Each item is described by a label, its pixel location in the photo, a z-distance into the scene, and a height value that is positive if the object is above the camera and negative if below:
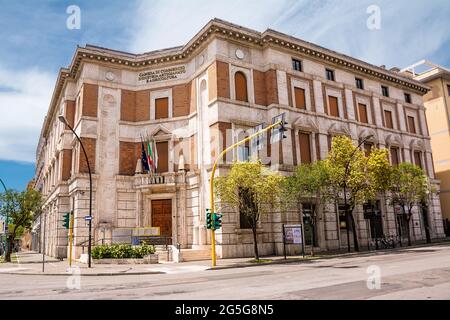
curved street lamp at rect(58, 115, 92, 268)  20.73 -1.12
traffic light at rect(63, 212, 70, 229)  20.22 +0.93
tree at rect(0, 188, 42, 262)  30.27 +2.61
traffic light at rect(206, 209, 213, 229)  19.38 +0.47
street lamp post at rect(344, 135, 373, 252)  26.14 +3.77
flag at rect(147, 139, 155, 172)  29.56 +5.90
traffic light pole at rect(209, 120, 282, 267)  19.39 -0.64
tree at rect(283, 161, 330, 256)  24.34 +2.92
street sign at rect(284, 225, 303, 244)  21.52 -0.37
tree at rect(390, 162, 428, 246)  29.94 +3.06
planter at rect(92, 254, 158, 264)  22.47 -1.53
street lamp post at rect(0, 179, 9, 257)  30.30 +1.62
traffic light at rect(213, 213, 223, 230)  19.52 +0.51
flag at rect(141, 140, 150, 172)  29.81 +5.75
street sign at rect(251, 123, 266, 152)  27.68 +6.39
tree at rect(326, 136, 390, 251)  26.13 +3.72
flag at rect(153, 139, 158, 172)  29.89 +5.96
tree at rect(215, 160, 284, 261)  21.44 +2.41
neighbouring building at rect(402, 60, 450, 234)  44.44 +12.15
